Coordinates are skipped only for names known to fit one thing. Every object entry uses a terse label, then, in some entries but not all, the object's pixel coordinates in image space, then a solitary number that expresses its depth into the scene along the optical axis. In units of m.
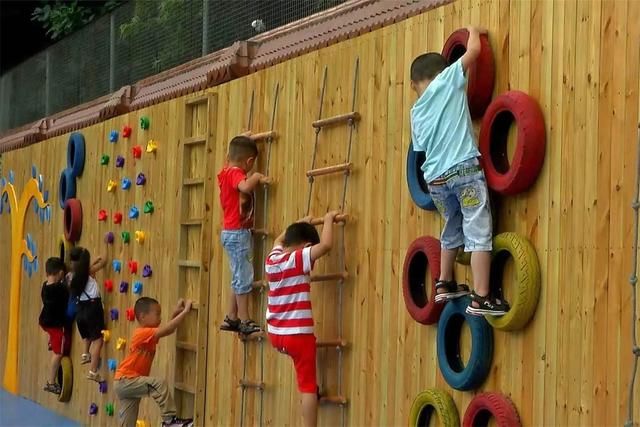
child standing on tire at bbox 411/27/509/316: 10.60
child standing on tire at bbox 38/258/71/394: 23.56
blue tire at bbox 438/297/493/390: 10.90
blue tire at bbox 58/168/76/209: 24.27
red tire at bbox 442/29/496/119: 11.09
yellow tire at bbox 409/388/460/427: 11.34
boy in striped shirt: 13.79
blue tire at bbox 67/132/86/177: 23.86
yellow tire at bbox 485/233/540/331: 10.22
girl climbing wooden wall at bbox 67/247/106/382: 21.92
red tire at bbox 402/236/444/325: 11.70
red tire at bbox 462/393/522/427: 10.41
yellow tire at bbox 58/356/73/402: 23.92
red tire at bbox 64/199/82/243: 23.72
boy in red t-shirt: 15.90
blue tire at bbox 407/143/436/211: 11.87
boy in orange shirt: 17.91
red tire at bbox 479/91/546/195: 10.29
